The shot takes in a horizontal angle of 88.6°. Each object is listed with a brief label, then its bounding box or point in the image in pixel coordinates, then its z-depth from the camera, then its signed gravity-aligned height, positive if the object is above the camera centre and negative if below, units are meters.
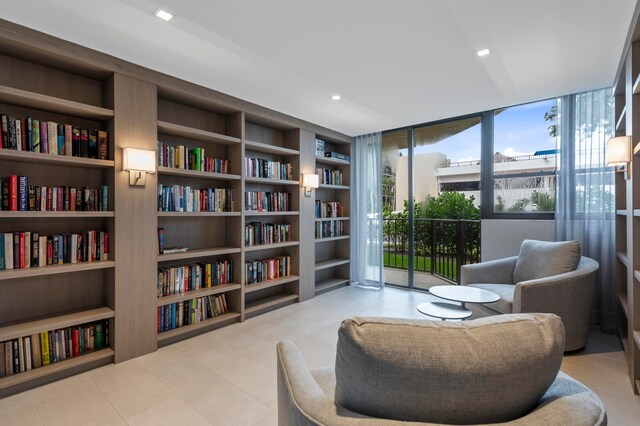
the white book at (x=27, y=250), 2.33 -0.27
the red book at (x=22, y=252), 2.31 -0.28
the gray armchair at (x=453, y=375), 0.81 -0.41
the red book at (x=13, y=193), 2.27 +0.14
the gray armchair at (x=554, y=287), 2.64 -0.64
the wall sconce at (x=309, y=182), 4.38 +0.40
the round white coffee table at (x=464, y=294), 2.79 -0.74
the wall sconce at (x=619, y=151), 2.30 +0.44
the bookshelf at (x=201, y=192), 3.13 +0.24
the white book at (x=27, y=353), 2.32 -1.00
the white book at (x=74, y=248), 2.55 -0.28
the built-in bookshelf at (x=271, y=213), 3.87 -0.01
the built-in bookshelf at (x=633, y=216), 2.18 -0.03
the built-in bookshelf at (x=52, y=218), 2.28 -0.04
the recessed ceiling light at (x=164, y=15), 1.99 +1.22
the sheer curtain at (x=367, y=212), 5.05 +0.00
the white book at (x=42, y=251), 2.40 -0.28
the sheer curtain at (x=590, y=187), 3.27 +0.25
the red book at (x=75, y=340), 2.56 -1.00
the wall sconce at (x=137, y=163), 2.63 +0.40
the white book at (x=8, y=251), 2.25 -0.26
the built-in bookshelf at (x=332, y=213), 4.93 -0.02
